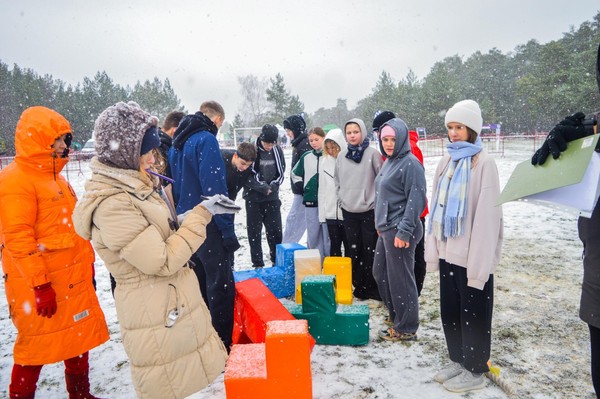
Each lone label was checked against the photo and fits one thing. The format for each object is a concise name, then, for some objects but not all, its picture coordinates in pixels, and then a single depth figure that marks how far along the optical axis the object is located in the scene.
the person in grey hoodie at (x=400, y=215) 3.39
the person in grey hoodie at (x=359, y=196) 4.36
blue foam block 4.58
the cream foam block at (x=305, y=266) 4.32
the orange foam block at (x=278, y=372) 2.40
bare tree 65.75
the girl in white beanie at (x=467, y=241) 2.58
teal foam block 3.47
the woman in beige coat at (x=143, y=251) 1.82
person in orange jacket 2.39
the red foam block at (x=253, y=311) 3.15
